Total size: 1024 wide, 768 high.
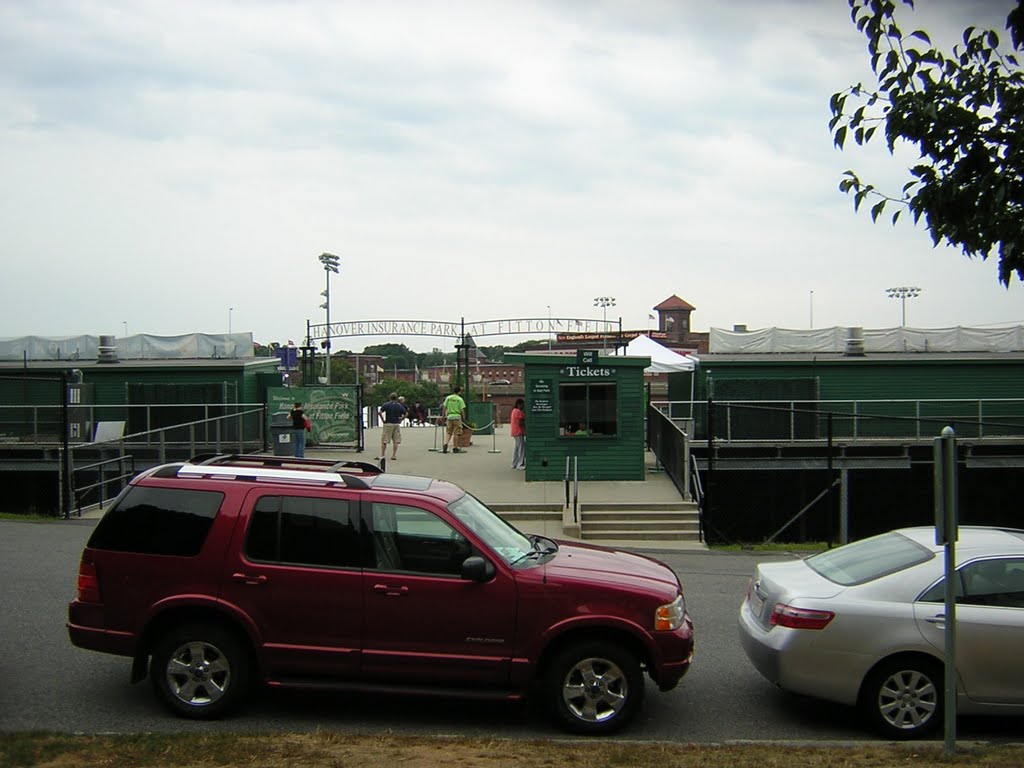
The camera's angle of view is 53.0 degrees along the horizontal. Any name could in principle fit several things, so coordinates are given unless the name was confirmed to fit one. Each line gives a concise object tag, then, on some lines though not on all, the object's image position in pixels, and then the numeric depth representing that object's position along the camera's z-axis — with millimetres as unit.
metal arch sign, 47500
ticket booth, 21719
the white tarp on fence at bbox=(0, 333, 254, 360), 30344
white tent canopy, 26906
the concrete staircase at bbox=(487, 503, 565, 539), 18281
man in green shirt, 27250
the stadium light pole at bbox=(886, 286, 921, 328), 65312
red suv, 6949
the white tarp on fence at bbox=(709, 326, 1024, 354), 27094
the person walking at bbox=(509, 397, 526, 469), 23906
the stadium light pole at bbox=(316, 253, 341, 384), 43719
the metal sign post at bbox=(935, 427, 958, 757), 6133
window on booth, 21828
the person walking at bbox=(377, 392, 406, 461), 24953
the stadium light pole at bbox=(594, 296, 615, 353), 69688
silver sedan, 7051
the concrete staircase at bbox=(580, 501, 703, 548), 17641
